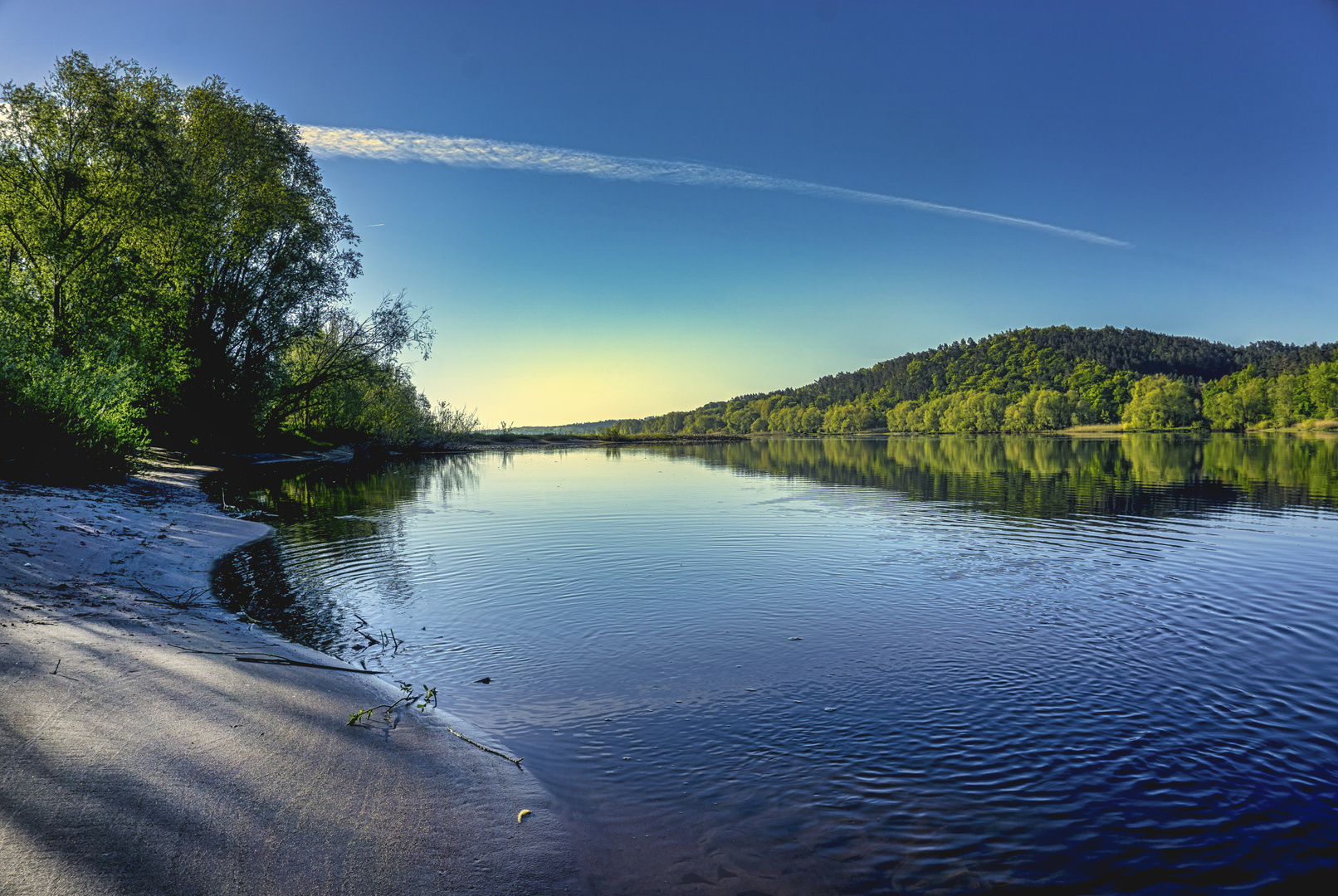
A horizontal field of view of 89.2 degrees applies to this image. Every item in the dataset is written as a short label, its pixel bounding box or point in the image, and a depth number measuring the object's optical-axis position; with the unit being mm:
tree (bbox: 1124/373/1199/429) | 176125
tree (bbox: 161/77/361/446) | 43156
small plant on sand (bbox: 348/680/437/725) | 8500
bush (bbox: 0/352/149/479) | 20794
